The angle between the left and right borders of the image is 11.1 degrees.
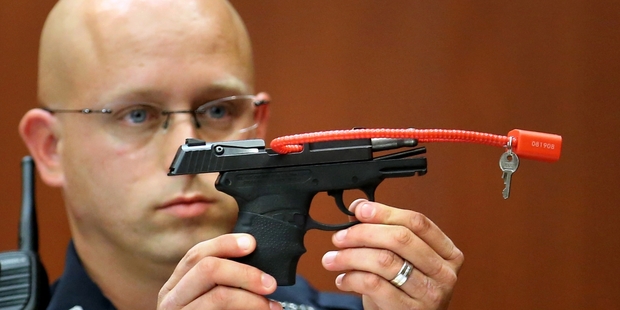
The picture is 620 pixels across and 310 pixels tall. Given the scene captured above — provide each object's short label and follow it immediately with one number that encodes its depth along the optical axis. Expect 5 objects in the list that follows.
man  2.33
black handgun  2.20
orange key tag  2.21
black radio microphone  2.40
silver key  2.21
